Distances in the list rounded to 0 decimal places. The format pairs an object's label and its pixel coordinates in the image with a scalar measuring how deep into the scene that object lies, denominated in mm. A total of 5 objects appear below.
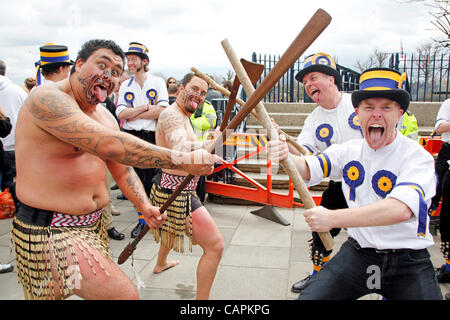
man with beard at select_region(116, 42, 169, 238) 4895
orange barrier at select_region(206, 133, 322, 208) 5043
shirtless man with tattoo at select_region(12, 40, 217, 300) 1758
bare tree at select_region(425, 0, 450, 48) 6355
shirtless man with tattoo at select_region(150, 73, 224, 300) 2809
